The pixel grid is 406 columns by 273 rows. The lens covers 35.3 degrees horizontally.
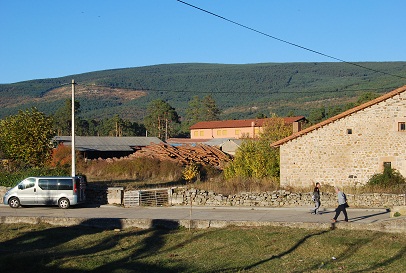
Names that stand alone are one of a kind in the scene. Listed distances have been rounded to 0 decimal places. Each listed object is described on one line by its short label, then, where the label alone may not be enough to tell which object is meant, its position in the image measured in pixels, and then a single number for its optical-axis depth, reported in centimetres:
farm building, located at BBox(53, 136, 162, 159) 7431
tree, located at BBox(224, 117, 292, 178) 3975
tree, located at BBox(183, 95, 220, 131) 15950
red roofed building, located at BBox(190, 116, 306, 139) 11931
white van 3259
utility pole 3472
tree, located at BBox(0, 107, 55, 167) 4478
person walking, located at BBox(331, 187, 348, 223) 2404
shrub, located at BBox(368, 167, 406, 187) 3453
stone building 3622
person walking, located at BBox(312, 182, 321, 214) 2798
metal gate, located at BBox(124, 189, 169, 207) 3331
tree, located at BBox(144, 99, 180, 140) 13050
